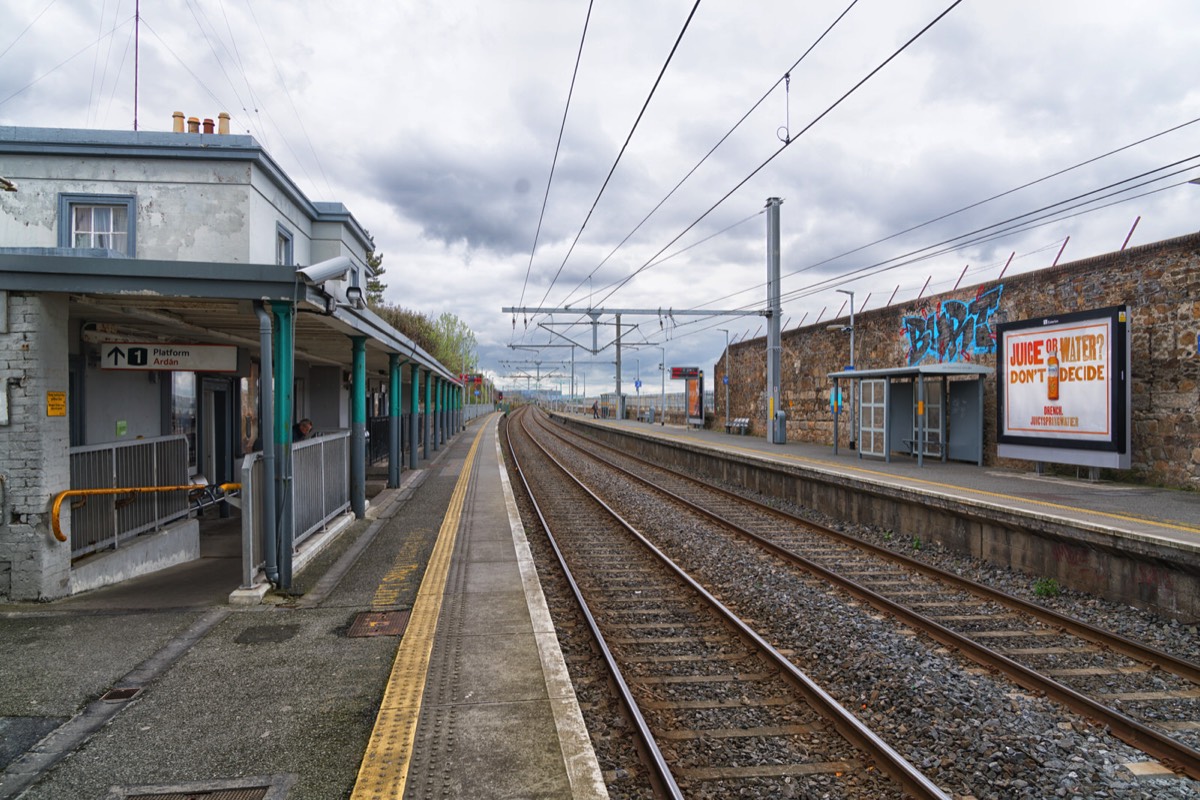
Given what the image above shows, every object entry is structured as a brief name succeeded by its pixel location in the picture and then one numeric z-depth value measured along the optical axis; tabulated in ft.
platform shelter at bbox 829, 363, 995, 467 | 51.06
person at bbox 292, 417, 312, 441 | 43.72
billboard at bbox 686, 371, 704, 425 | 114.73
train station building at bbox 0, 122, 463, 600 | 21.35
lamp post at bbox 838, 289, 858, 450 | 64.69
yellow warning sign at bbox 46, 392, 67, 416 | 21.82
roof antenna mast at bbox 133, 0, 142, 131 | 45.19
